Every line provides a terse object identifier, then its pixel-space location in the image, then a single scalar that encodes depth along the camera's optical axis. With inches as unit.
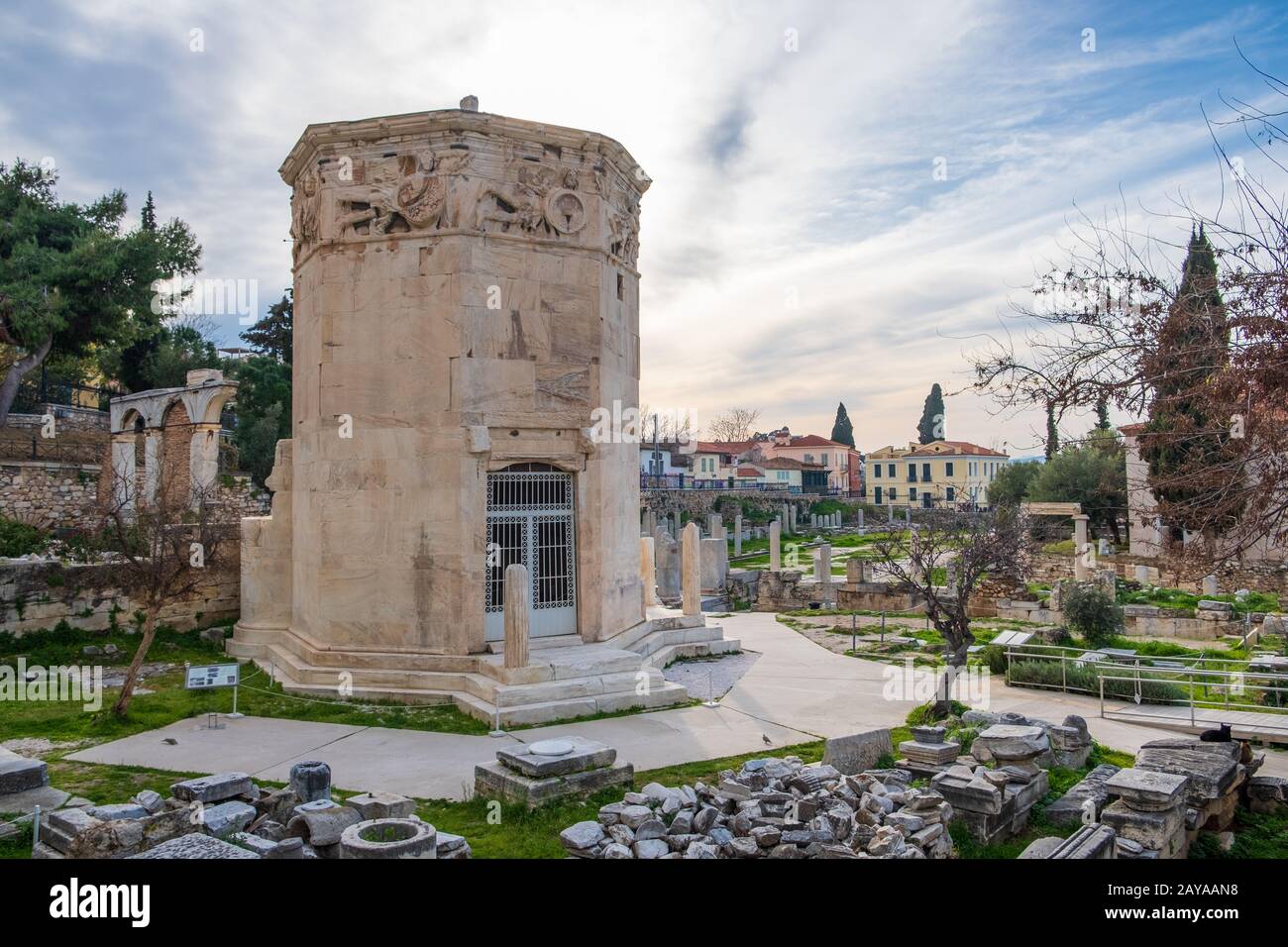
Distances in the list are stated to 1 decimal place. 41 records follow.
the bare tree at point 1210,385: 223.3
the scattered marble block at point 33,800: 277.7
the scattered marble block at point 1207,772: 293.1
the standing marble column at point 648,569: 678.5
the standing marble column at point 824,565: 1042.1
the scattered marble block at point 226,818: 251.6
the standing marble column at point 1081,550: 1079.2
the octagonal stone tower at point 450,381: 488.1
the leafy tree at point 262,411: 1261.1
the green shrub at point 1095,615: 692.7
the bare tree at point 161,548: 428.8
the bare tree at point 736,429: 3651.6
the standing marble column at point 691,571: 636.1
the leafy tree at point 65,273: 966.4
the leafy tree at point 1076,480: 1564.2
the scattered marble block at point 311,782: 287.4
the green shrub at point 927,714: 427.8
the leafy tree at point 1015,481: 2021.9
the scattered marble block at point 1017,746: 327.9
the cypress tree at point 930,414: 2991.4
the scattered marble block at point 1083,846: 232.8
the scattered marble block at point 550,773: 294.0
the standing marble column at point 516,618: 441.1
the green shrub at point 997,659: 589.0
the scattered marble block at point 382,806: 262.4
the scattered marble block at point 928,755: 332.8
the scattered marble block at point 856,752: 338.6
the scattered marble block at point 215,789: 277.0
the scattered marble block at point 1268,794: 320.2
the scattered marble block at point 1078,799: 295.1
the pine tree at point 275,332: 1425.9
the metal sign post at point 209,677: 419.5
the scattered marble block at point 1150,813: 258.5
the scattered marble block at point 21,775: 286.8
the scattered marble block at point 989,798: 281.2
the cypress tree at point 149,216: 1620.3
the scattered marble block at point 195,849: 207.0
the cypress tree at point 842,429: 3489.2
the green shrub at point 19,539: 702.6
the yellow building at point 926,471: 2851.9
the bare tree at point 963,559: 475.2
